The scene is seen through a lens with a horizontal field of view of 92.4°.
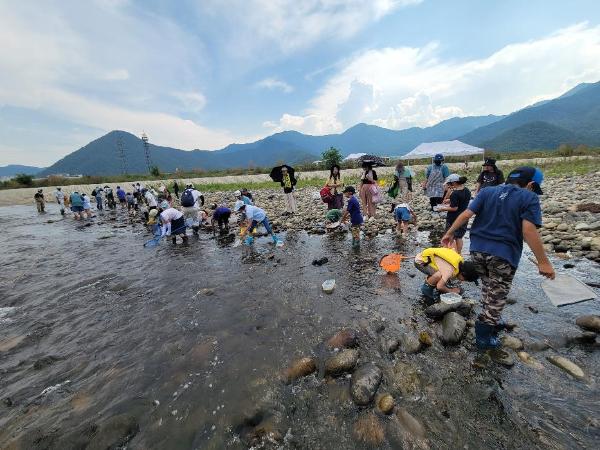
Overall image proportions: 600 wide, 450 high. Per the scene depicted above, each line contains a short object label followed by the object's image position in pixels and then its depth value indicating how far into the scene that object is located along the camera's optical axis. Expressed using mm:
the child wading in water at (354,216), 8422
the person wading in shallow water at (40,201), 27455
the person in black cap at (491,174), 7488
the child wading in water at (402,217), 8992
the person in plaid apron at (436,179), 8836
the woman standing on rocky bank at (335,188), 10827
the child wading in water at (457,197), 6133
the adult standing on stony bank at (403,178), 11617
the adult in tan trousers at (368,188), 10297
